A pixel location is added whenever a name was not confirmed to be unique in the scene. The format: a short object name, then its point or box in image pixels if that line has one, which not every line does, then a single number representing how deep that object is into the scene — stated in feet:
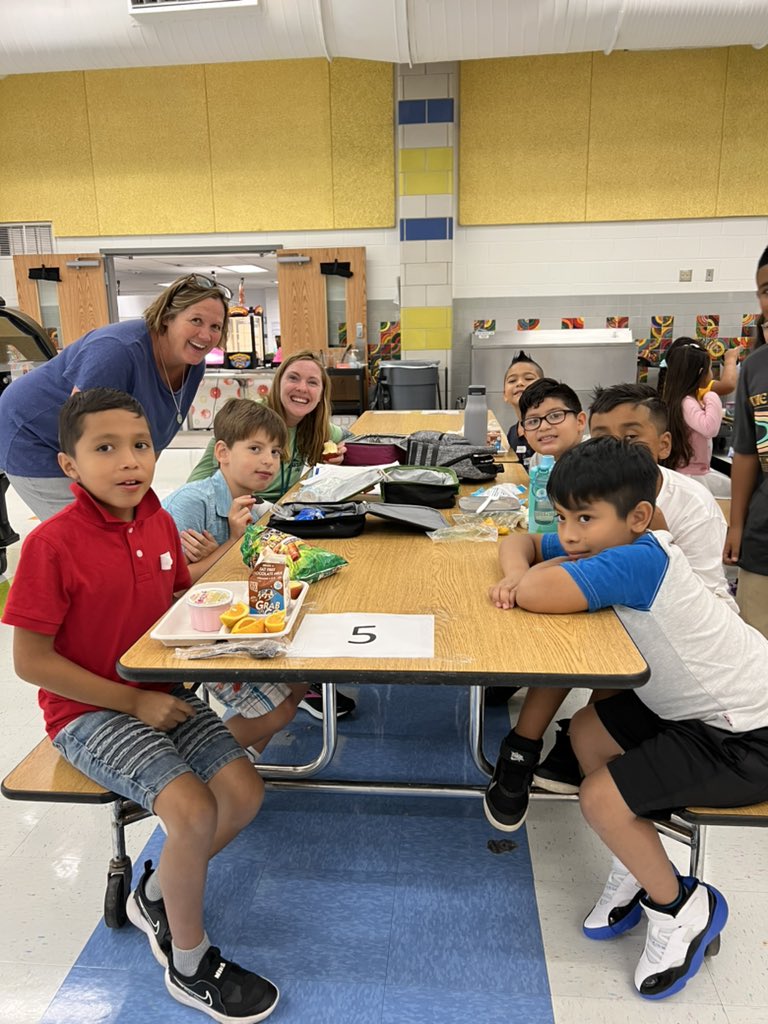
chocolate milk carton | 4.52
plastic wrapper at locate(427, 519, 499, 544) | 6.57
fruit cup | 4.48
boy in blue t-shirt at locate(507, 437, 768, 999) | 4.67
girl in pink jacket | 11.75
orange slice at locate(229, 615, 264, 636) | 4.42
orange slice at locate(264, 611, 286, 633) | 4.40
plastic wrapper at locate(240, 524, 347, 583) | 5.44
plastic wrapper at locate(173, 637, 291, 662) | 4.21
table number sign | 4.24
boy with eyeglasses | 8.16
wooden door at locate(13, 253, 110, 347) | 24.70
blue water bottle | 6.31
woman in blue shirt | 7.52
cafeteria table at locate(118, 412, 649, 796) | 3.99
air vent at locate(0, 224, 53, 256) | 25.49
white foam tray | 4.35
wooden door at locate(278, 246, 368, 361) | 23.66
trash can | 21.77
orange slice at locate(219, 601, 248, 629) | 4.47
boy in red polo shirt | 4.63
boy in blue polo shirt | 6.37
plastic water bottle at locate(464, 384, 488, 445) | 10.69
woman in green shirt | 9.19
